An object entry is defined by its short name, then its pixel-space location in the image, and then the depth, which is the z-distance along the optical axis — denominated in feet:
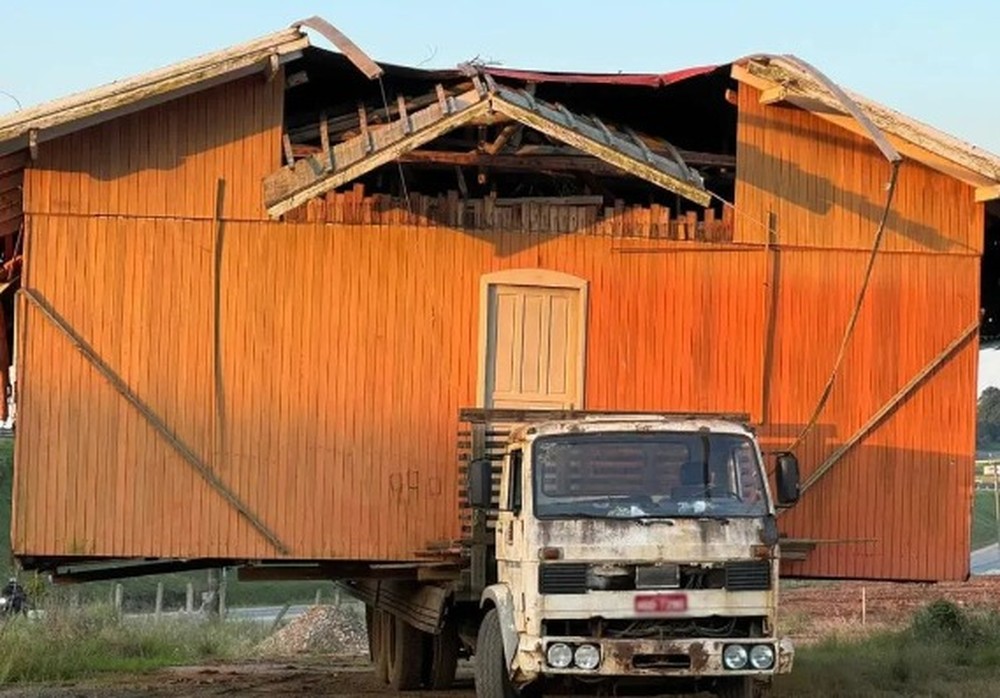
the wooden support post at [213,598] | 118.21
